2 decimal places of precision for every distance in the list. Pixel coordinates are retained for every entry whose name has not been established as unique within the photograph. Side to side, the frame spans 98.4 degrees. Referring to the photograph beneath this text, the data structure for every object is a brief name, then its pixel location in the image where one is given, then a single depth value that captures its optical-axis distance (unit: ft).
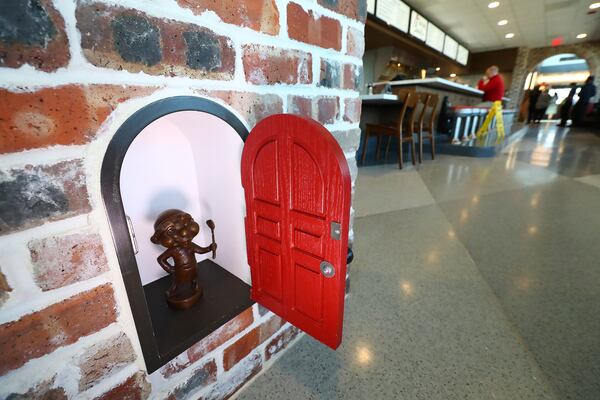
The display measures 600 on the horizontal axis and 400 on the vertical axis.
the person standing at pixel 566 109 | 28.89
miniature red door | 1.54
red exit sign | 23.34
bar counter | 11.74
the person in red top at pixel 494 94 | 14.34
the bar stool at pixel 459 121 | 14.32
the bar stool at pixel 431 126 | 10.80
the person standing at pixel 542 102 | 32.24
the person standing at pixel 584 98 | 24.03
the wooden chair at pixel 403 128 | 9.50
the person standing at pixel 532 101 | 32.98
